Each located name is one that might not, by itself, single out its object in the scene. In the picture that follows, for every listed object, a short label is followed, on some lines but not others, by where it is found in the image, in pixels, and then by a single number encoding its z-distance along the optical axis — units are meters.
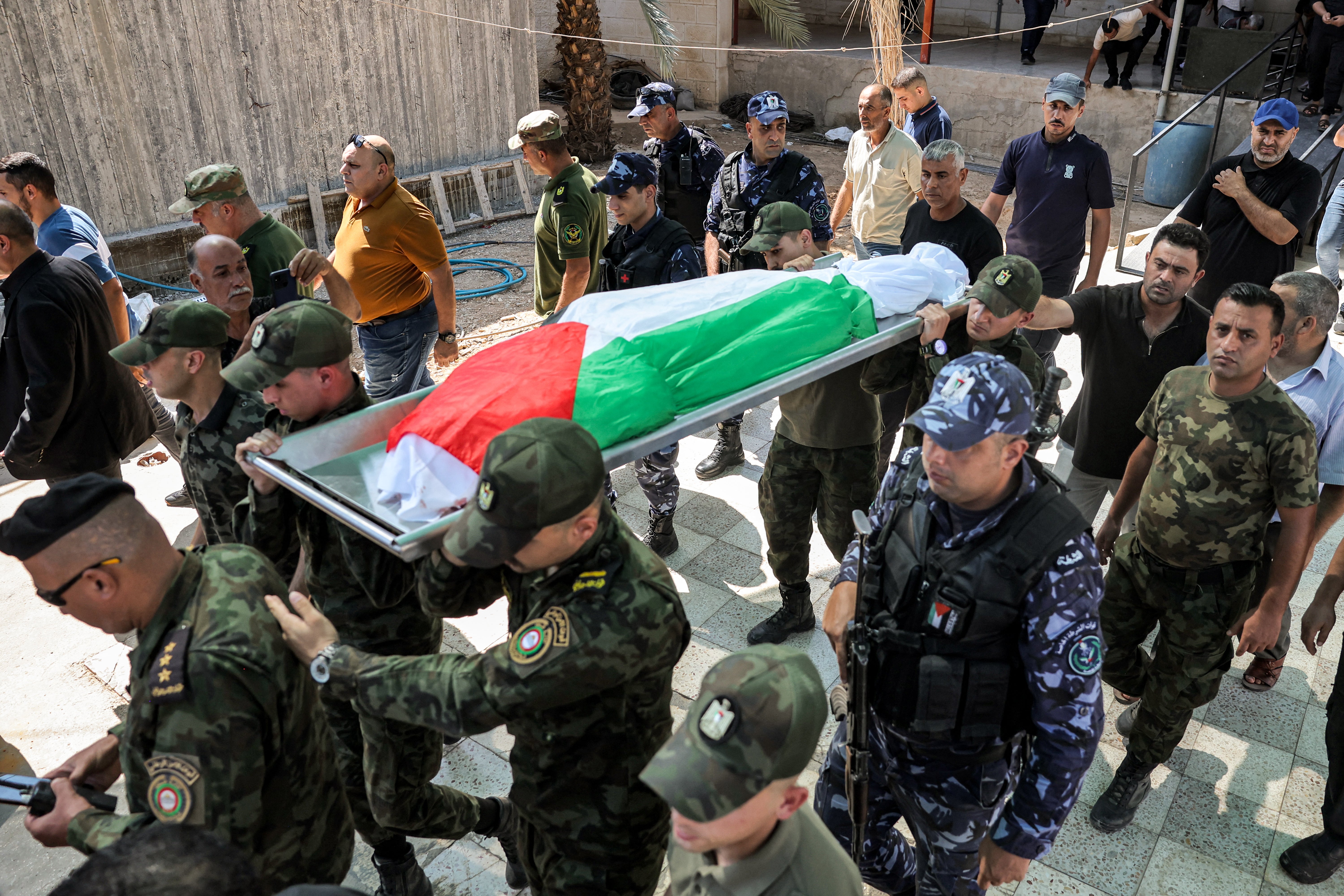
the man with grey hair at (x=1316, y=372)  3.16
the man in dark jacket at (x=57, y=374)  3.72
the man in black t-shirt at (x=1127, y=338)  3.38
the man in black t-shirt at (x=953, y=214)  4.25
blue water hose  8.93
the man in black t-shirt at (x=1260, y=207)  4.46
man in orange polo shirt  4.56
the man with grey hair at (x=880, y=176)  5.85
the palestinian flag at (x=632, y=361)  2.41
